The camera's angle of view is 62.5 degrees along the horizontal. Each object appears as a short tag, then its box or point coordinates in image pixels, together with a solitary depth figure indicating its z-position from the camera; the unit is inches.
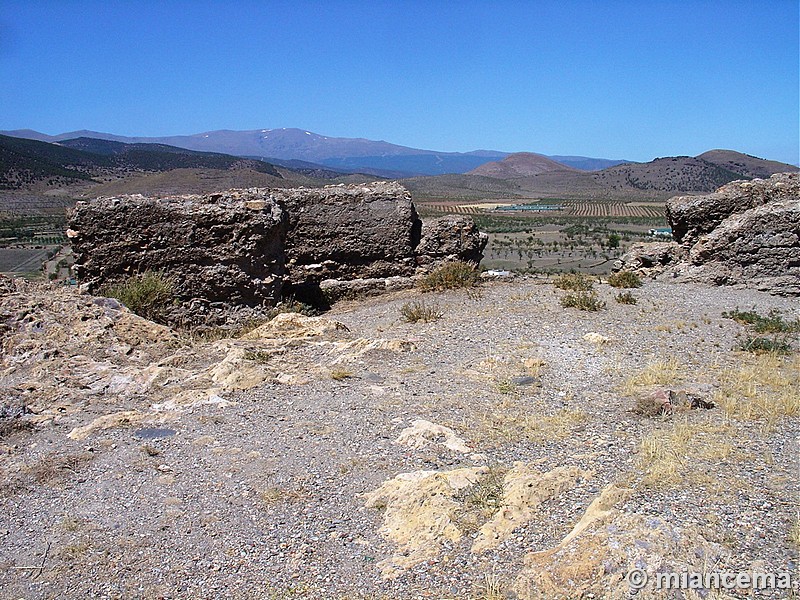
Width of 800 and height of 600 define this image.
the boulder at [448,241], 434.8
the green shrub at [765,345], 259.8
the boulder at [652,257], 474.3
